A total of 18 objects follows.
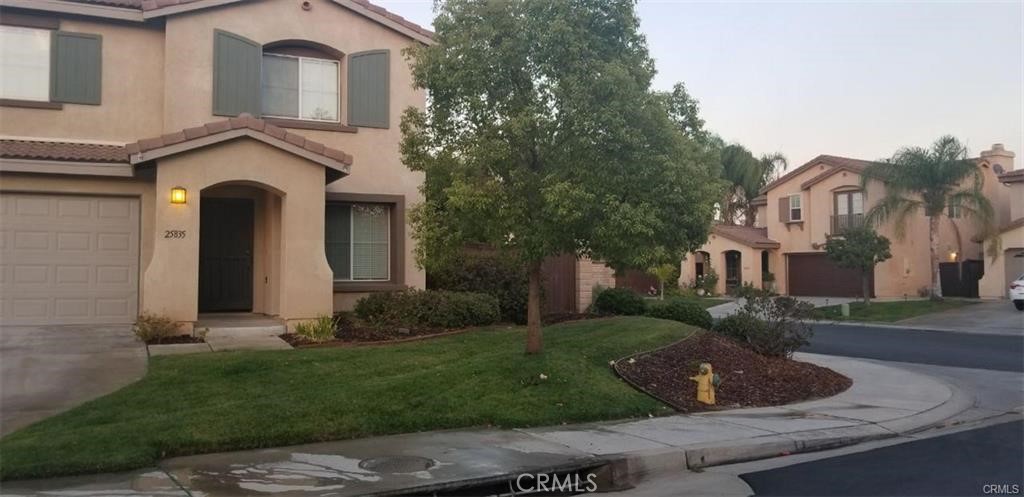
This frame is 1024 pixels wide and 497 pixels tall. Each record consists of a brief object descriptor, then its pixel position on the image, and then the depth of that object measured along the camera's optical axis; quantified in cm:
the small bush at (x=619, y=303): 1870
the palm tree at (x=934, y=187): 3225
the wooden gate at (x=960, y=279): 3803
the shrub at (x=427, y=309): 1452
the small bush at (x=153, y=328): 1253
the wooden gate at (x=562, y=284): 1959
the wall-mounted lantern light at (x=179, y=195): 1313
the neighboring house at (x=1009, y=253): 3425
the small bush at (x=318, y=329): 1336
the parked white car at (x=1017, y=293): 2944
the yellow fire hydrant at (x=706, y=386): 1102
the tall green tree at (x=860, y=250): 3156
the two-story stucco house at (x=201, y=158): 1334
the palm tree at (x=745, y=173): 5028
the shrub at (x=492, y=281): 1647
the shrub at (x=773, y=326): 1414
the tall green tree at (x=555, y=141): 1014
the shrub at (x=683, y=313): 1684
